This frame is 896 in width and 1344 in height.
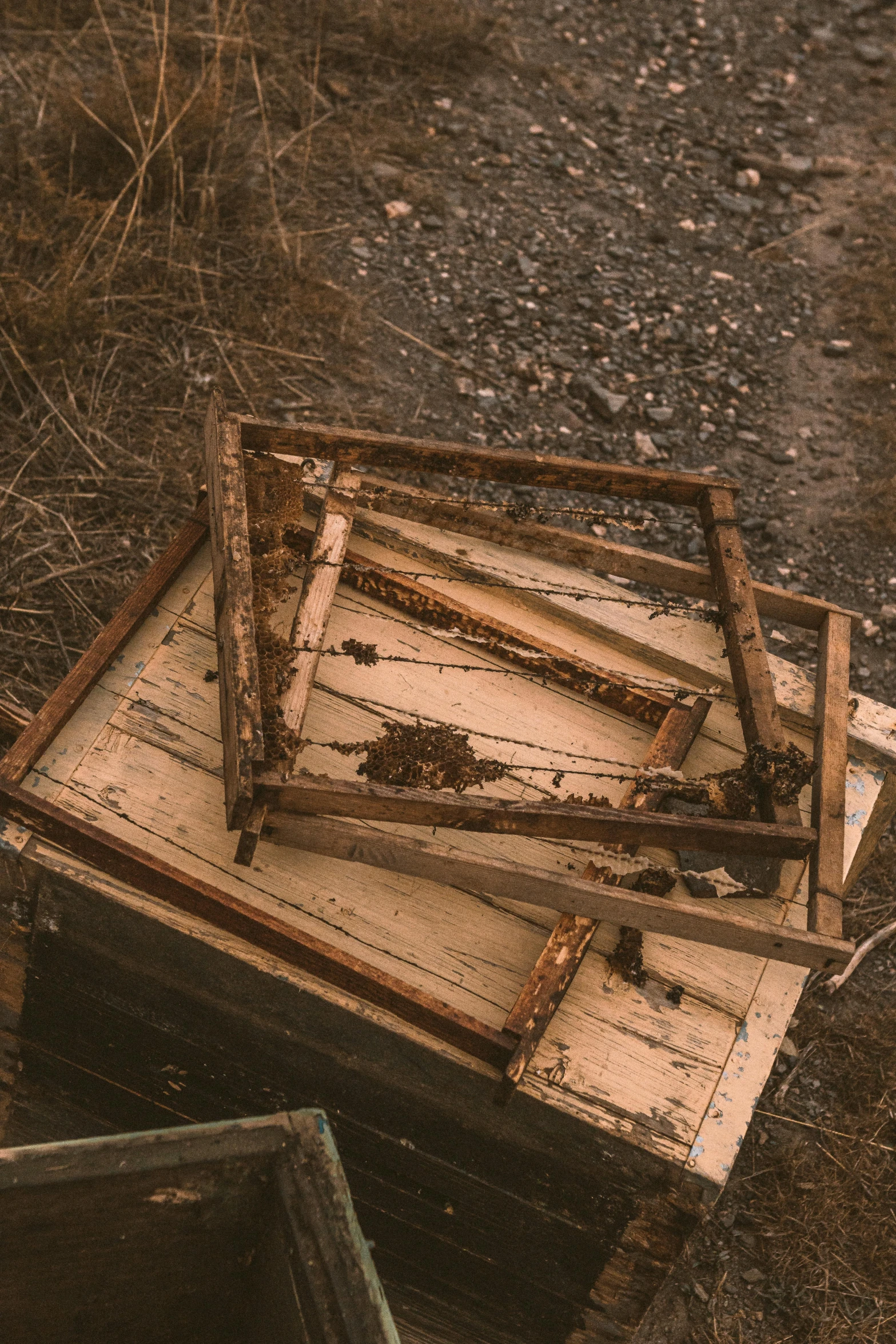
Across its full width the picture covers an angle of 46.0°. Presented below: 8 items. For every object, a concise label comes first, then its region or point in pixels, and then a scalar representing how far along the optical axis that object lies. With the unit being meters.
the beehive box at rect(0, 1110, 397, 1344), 1.54
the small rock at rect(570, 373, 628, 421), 4.49
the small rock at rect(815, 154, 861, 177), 5.75
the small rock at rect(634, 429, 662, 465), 4.42
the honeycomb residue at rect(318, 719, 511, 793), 2.25
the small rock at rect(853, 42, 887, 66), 6.45
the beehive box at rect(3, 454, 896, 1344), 2.04
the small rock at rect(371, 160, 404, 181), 5.11
